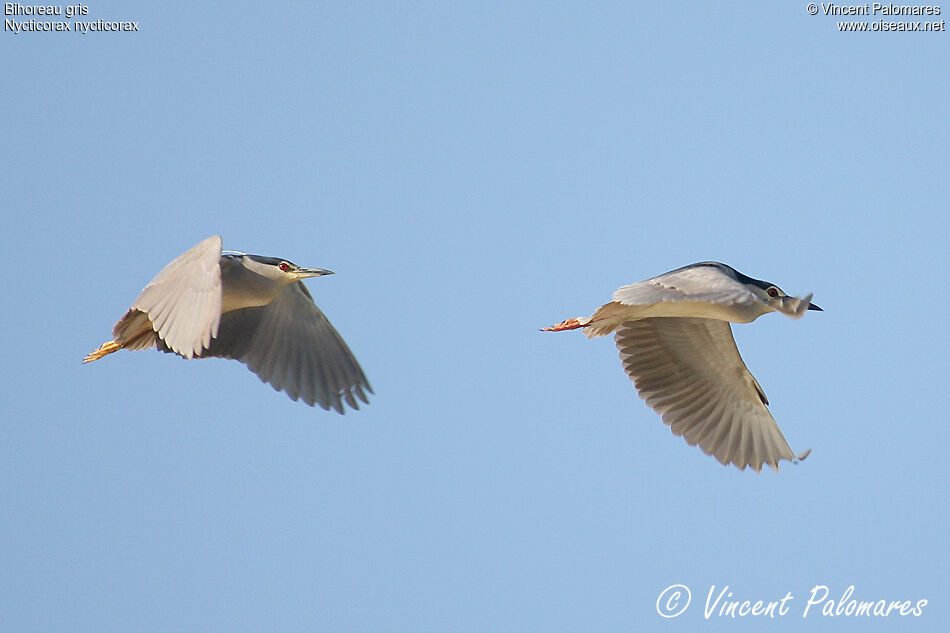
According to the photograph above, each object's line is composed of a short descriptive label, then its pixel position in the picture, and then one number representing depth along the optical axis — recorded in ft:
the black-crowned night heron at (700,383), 72.49
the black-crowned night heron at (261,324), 59.31
